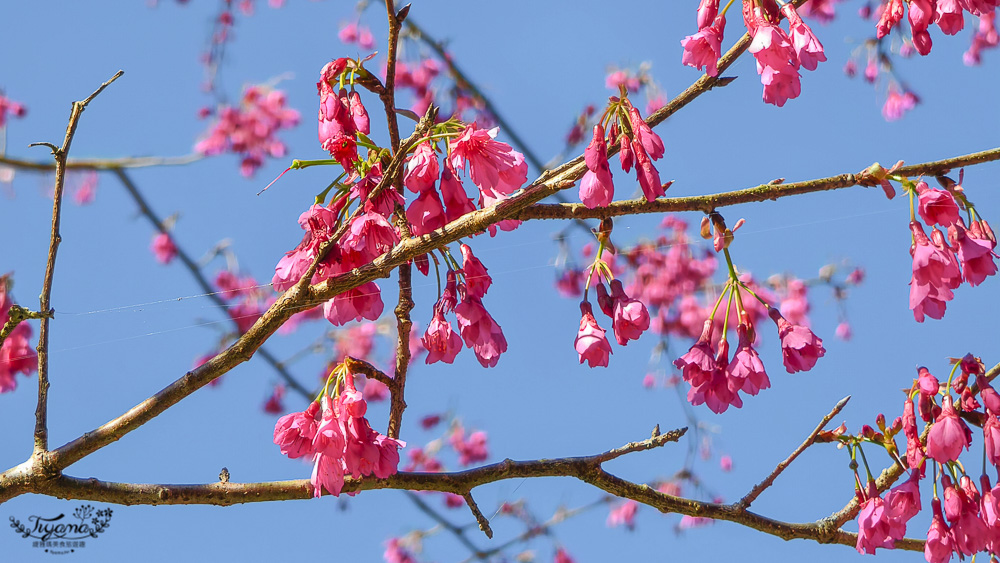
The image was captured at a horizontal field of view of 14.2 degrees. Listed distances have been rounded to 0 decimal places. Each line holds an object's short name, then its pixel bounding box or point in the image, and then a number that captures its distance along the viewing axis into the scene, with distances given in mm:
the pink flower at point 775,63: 1674
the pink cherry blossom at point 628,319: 1708
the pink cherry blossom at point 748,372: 1708
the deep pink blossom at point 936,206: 1666
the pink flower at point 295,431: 1684
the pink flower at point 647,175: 1645
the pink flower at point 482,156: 1664
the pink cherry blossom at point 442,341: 1696
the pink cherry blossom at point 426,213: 1675
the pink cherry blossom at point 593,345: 1715
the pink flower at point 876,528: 1718
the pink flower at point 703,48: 1702
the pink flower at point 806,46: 1677
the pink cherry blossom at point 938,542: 1718
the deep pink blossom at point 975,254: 1681
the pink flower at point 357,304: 1700
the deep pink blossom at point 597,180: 1652
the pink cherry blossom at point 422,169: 1665
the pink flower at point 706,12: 1714
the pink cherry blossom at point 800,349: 1710
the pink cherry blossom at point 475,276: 1703
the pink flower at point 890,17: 1778
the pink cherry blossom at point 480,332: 1697
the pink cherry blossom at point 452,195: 1677
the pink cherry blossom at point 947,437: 1699
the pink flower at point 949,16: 1724
